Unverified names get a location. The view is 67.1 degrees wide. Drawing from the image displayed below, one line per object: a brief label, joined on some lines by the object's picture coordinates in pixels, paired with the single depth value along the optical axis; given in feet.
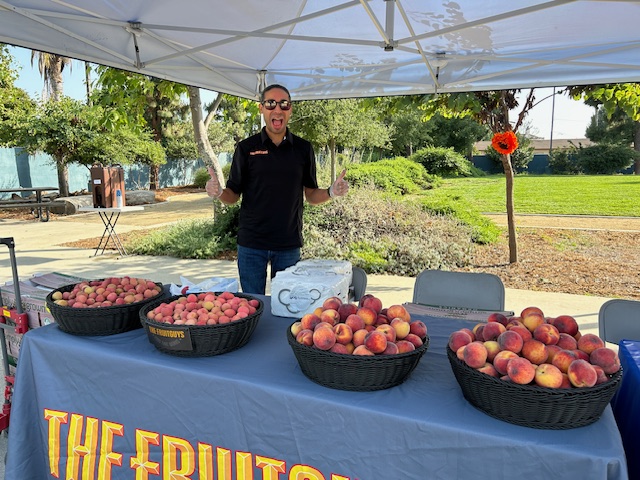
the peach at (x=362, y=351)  4.75
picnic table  40.75
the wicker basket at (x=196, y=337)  5.66
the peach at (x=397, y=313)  5.58
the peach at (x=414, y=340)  5.08
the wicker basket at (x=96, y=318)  6.43
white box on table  7.08
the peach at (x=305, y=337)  5.04
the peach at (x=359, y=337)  4.94
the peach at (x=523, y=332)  4.59
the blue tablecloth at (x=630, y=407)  5.14
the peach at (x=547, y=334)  4.60
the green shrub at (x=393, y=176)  44.52
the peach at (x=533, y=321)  4.96
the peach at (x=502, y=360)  4.27
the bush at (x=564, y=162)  115.75
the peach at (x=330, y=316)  5.28
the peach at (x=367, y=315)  5.35
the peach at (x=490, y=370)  4.32
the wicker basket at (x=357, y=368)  4.71
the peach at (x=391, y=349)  4.80
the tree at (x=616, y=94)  18.76
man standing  10.15
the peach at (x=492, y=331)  4.82
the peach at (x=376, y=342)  4.77
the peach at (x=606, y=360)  4.27
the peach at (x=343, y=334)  4.94
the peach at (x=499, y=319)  5.28
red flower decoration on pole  19.40
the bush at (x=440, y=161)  97.76
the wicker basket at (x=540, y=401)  3.97
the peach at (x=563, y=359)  4.19
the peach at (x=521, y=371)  4.07
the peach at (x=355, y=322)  5.13
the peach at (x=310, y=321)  5.29
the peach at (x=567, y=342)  4.54
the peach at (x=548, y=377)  4.03
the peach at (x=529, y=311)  5.11
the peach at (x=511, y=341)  4.42
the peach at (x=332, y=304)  5.59
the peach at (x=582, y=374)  3.97
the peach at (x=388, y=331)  4.99
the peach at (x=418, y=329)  5.35
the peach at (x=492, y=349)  4.51
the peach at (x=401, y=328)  5.13
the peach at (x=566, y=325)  5.11
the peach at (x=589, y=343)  4.52
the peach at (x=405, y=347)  4.90
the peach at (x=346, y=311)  5.43
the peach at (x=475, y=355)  4.40
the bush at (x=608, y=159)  110.93
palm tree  57.47
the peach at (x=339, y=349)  4.83
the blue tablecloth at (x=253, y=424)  4.19
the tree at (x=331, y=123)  36.11
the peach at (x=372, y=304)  5.70
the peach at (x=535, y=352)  4.32
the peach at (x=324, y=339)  4.84
